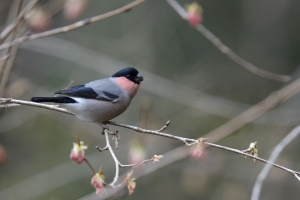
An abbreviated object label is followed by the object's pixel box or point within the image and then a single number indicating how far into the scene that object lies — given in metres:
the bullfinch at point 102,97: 6.19
